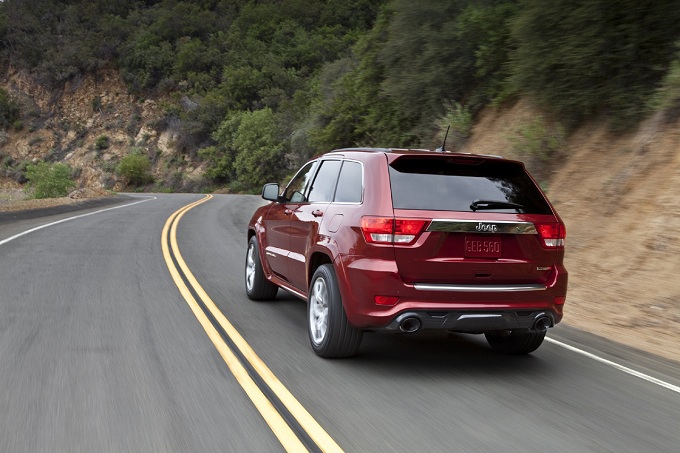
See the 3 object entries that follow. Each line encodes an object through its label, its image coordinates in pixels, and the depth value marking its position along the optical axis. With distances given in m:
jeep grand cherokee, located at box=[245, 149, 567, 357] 5.16
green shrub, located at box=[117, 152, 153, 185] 66.81
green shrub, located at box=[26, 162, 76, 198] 35.47
